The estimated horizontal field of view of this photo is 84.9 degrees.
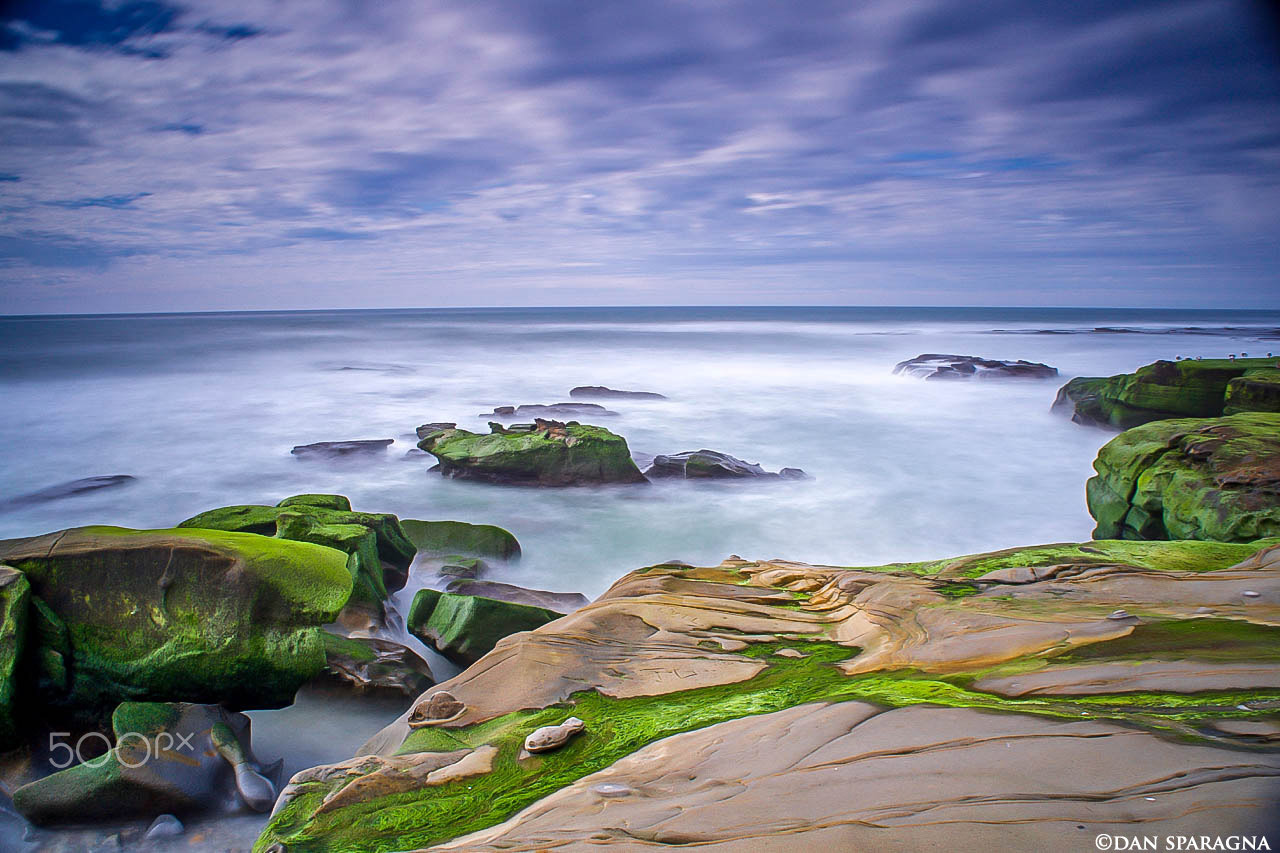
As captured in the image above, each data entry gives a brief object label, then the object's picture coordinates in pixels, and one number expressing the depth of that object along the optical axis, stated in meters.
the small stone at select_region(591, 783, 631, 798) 2.68
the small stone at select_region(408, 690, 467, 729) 3.75
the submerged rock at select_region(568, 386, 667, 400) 22.02
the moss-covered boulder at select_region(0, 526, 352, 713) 4.46
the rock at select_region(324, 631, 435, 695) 4.99
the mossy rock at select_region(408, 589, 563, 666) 5.62
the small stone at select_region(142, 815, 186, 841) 3.57
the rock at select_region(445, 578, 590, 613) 7.10
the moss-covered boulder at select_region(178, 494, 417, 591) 6.57
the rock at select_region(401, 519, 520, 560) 8.58
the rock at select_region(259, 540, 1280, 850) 2.24
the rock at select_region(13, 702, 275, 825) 3.60
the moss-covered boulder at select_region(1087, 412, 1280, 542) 6.38
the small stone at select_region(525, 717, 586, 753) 3.22
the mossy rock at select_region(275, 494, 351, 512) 8.11
